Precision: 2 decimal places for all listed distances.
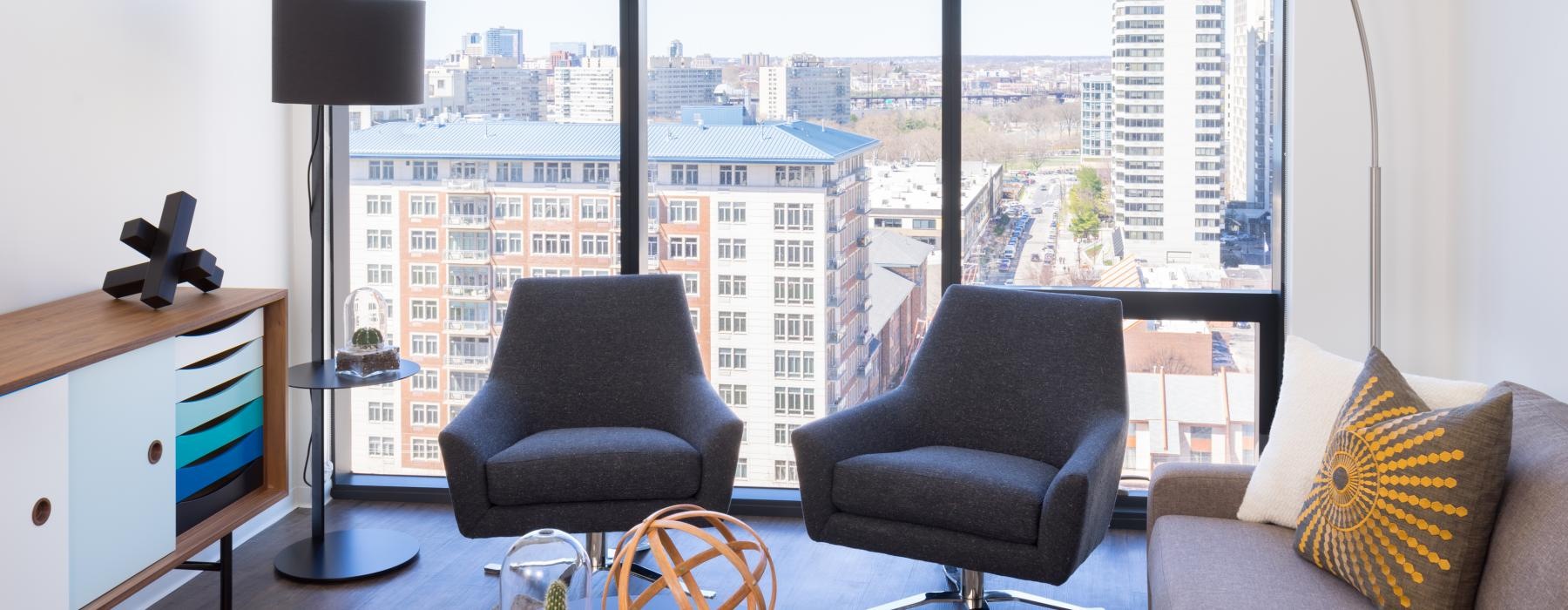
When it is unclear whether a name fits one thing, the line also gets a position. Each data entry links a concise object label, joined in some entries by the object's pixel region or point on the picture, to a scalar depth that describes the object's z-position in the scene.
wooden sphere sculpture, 1.86
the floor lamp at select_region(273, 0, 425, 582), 3.65
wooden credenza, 2.51
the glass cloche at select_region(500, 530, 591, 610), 1.97
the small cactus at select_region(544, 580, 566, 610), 1.89
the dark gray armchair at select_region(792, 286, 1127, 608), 3.10
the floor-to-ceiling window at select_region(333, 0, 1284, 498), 4.28
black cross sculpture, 3.22
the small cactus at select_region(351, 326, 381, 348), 3.74
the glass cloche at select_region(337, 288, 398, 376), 3.72
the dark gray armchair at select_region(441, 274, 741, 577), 3.42
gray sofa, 2.17
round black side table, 3.74
